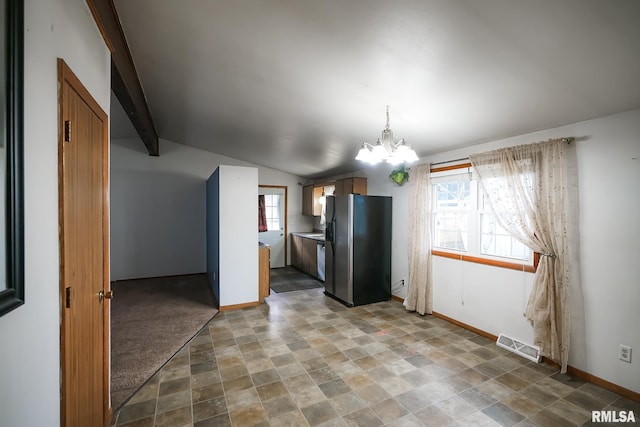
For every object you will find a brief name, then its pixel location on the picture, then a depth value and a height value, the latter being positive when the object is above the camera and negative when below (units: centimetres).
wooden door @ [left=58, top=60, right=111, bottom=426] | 119 -22
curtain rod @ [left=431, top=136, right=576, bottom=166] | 256 +65
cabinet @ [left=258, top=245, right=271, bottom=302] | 446 -100
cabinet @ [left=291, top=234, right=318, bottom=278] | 597 -99
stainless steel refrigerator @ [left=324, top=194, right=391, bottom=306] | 431 -58
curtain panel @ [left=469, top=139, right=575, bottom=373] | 260 -12
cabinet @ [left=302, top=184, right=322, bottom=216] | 672 +27
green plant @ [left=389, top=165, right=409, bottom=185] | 430 +55
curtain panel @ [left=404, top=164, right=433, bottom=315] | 393 -41
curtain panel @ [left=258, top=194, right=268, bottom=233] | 681 -13
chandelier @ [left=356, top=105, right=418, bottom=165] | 236 +49
